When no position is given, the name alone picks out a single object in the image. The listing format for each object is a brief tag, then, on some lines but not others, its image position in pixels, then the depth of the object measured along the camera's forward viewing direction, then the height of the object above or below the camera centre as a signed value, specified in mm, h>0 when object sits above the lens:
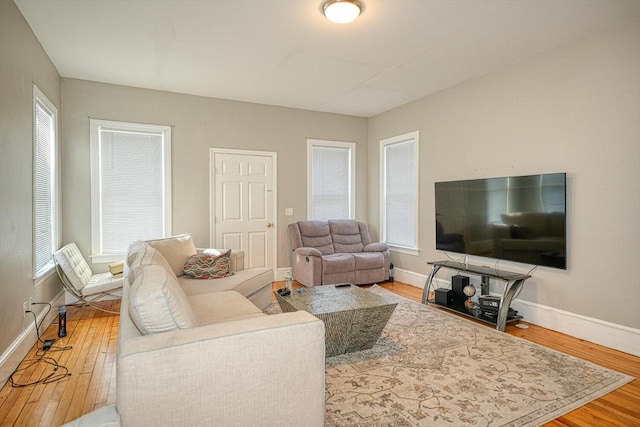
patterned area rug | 2039 -1181
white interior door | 5164 +111
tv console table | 3385 -786
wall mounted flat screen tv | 3381 -97
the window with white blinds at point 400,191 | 5301 +297
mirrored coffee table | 2631 -790
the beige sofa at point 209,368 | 1233 -597
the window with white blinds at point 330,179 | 5852 +529
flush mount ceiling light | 2617 +1520
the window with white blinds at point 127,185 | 4500 +343
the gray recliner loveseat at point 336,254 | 4844 -655
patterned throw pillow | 3598 -580
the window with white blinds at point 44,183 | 3281 +298
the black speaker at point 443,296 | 4027 -1001
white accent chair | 3529 -714
